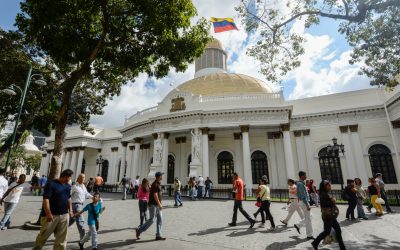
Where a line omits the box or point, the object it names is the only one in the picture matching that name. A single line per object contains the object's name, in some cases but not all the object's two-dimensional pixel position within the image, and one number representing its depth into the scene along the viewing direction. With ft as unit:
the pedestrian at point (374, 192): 31.11
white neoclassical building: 66.33
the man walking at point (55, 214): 13.69
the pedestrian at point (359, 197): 28.66
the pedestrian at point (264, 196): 24.14
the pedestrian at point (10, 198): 22.58
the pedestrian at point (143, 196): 23.15
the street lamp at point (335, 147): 48.42
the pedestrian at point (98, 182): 48.22
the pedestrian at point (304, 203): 19.92
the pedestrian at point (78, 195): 19.26
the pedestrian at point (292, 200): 22.94
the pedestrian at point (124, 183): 53.31
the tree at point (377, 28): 27.40
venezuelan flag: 73.82
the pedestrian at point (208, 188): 54.80
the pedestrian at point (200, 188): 54.39
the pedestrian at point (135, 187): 56.65
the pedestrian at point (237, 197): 24.58
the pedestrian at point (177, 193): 40.60
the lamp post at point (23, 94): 31.10
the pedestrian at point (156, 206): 19.29
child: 16.35
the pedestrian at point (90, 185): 56.29
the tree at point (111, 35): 25.77
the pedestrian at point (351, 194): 27.63
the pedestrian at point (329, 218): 15.89
